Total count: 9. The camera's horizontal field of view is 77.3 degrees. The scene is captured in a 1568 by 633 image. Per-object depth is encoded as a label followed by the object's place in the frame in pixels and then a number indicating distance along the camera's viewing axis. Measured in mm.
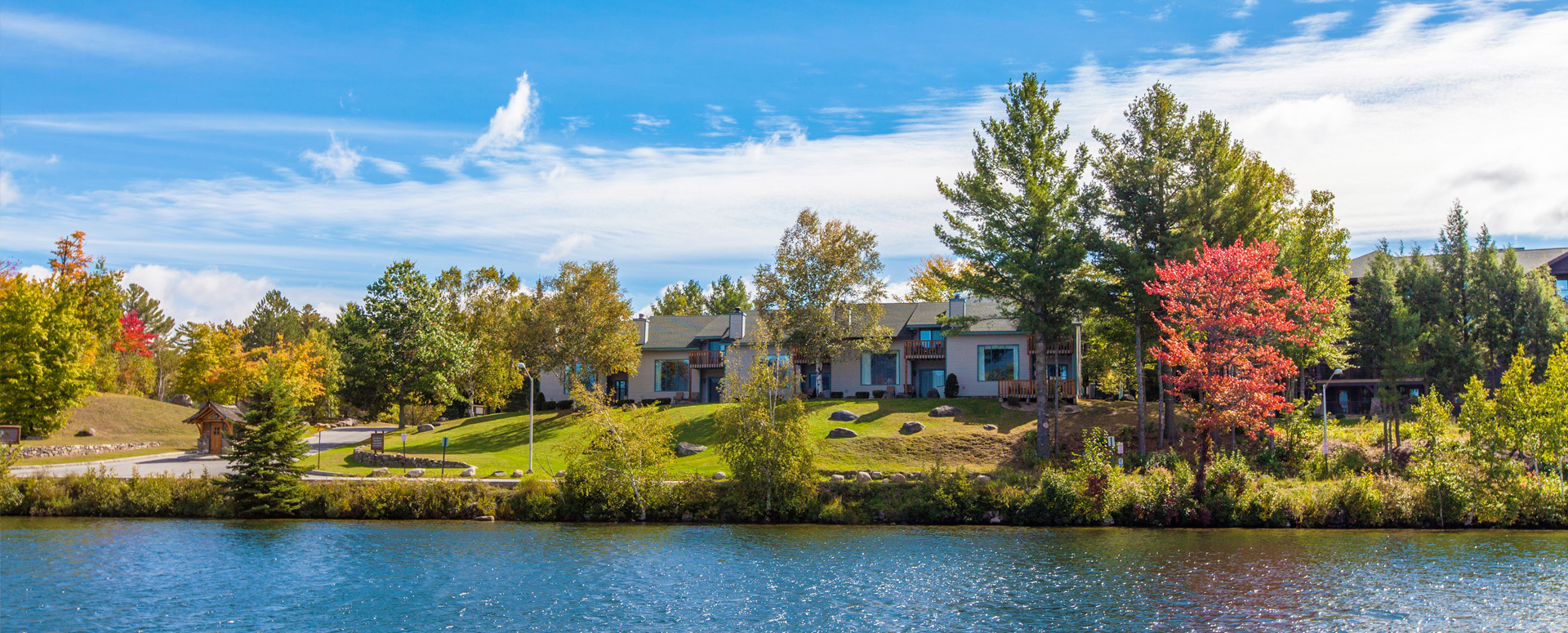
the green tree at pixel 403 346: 55562
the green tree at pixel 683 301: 96750
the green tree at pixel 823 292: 53438
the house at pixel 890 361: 53219
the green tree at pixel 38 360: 51500
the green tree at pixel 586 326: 54250
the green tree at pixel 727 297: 93062
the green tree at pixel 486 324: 61750
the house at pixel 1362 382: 57031
